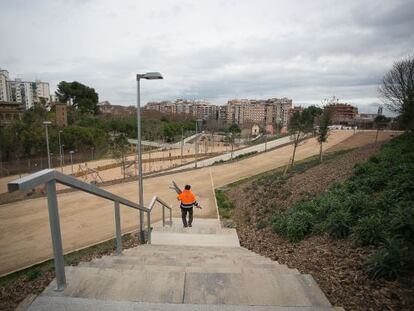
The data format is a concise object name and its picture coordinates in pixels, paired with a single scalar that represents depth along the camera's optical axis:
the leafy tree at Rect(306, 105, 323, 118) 25.62
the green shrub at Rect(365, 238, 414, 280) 3.07
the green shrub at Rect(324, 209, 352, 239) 5.07
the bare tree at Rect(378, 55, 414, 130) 20.00
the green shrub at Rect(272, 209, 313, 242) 6.28
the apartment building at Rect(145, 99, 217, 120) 145.75
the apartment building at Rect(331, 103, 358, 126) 95.87
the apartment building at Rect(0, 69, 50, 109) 100.81
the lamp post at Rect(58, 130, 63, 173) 34.43
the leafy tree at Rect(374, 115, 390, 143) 42.17
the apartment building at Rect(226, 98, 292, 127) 118.19
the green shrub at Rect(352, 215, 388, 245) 4.16
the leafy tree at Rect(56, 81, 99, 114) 62.55
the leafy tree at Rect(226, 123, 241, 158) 58.47
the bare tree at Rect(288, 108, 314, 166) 22.95
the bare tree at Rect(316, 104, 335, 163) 22.27
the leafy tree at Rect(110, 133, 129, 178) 33.38
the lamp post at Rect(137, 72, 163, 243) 8.30
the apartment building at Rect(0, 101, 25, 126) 48.82
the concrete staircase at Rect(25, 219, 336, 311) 2.26
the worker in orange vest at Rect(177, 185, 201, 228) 8.95
